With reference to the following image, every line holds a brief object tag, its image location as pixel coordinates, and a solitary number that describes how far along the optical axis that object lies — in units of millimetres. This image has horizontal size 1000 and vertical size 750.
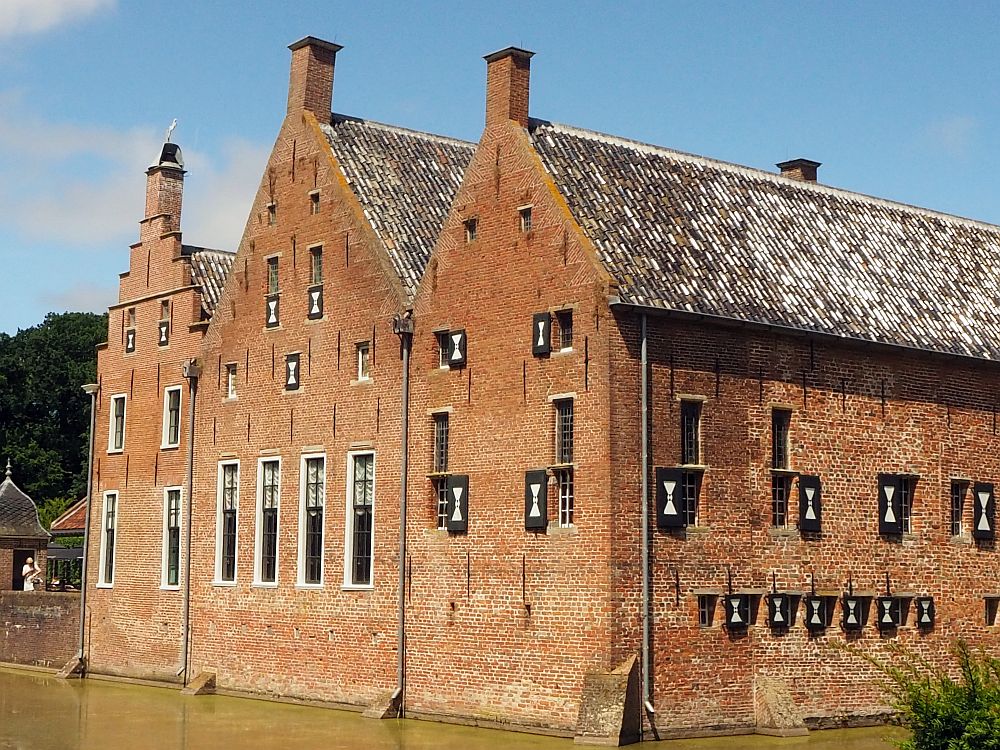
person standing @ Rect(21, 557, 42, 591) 44938
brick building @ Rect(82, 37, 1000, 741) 26328
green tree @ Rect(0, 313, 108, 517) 75125
